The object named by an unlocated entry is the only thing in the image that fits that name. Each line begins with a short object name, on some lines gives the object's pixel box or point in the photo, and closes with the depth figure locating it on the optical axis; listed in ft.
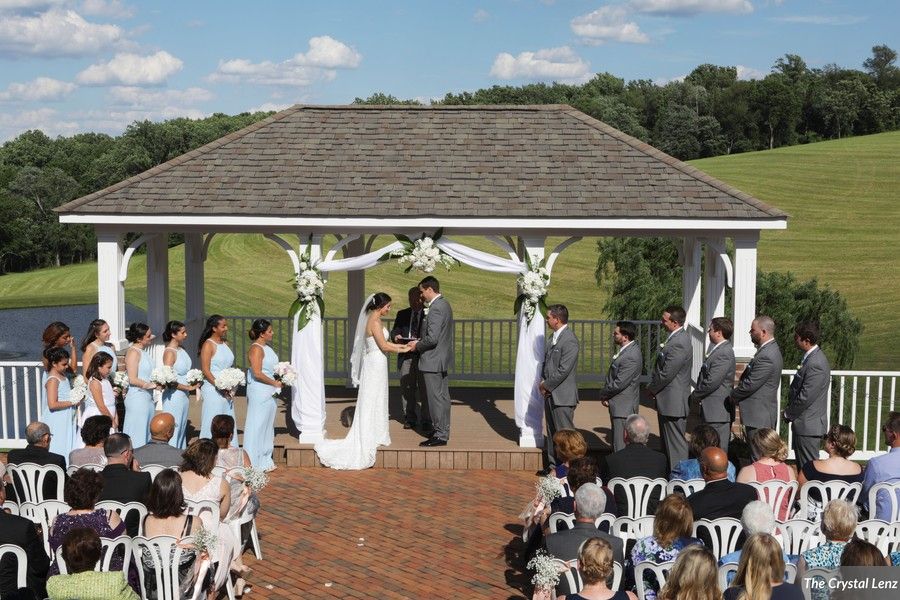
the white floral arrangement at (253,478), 24.75
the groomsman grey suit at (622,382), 33.40
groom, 37.42
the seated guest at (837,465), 24.16
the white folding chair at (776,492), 23.17
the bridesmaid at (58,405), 30.91
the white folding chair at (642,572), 18.53
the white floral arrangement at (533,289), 37.68
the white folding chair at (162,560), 19.90
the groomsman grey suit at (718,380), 32.01
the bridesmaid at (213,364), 34.12
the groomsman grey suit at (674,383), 33.32
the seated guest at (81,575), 17.16
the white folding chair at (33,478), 24.44
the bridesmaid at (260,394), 34.73
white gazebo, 37.78
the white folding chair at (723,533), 20.43
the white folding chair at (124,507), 21.56
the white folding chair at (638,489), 23.99
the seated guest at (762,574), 16.30
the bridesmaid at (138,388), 33.40
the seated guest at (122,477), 22.22
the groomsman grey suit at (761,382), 31.58
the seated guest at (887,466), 23.44
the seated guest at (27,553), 18.99
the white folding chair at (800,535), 20.79
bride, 36.70
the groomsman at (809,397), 30.91
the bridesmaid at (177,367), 34.06
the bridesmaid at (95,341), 33.55
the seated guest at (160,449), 25.41
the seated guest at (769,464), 23.75
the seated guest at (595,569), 16.23
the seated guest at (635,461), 24.53
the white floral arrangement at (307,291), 37.86
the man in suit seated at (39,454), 24.84
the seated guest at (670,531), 18.94
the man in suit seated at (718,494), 21.40
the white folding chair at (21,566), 18.88
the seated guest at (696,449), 23.09
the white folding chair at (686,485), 23.59
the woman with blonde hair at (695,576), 15.71
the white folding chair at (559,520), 21.83
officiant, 41.29
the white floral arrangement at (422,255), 37.52
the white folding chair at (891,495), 22.48
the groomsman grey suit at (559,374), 34.45
